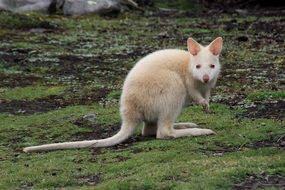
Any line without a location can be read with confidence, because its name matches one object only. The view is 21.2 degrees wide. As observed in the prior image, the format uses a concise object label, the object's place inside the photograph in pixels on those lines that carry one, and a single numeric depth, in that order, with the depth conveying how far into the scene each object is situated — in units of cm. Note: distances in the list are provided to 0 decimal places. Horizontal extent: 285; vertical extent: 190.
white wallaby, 1078
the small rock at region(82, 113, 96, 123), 1366
